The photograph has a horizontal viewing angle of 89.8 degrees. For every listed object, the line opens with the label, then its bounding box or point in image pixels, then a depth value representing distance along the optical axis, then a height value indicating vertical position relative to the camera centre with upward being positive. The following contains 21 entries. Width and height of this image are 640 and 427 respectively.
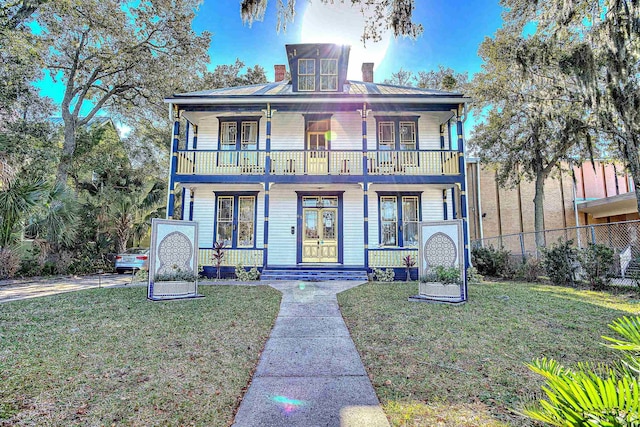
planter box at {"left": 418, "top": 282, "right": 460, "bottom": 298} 7.50 -1.03
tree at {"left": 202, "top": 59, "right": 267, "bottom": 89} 20.12 +11.00
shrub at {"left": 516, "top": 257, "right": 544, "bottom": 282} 11.46 -0.82
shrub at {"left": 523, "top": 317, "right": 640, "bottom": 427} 1.25 -0.65
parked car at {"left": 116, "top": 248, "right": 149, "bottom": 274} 14.51 -0.72
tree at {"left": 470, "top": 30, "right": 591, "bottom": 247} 11.91 +5.95
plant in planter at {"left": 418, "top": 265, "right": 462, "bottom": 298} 7.53 -0.85
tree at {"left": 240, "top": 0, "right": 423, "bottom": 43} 4.84 +3.61
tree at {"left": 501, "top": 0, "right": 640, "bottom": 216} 6.23 +4.34
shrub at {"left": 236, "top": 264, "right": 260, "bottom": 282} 11.55 -1.02
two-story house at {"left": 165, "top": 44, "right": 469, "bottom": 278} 12.10 +2.98
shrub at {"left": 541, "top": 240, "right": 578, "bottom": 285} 9.95 -0.46
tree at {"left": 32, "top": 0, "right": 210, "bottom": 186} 15.00 +9.89
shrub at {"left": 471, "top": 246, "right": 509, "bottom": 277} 12.55 -0.56
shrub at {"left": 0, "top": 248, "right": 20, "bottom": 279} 11.44 -0.67
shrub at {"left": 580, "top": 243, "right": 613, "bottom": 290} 8.84 -0.48
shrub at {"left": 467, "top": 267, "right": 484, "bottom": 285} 10.87 -1.04
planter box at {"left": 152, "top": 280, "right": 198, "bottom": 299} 7.82 -1.09
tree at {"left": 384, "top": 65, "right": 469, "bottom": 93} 22.73 +12.21
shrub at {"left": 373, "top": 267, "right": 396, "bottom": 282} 11.49 -1.03
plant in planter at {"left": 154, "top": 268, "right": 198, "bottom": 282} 7.93 -0.78
